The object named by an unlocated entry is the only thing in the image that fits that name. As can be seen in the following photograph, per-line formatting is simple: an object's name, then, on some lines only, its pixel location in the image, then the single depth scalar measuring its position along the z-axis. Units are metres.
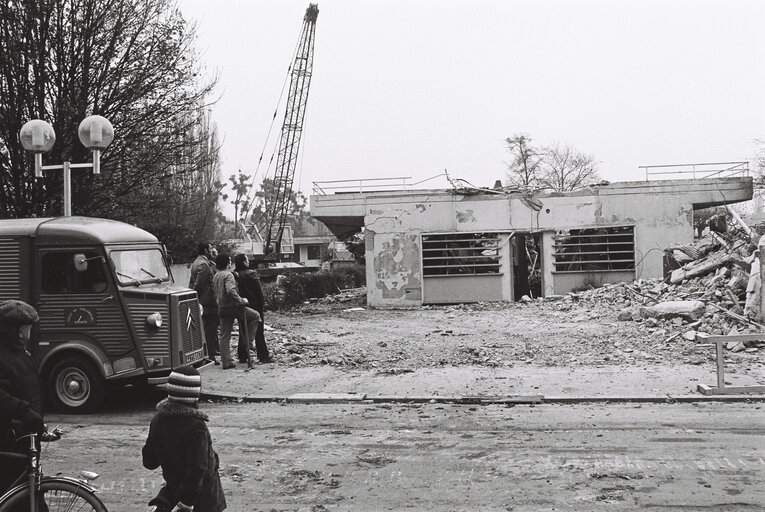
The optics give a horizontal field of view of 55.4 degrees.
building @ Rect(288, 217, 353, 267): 77.12
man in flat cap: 4.55
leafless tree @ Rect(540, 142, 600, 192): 59.44
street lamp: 12.31
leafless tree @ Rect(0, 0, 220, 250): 18.48
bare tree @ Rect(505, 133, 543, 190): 55.38
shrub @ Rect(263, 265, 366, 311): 27.09
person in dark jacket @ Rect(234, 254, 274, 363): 13.38
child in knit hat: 4.35
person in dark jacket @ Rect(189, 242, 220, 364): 13.20
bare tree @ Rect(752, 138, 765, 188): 46.82
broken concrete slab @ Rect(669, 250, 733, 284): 20.23
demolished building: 28.83
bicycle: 4.37
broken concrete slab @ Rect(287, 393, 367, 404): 10.66
